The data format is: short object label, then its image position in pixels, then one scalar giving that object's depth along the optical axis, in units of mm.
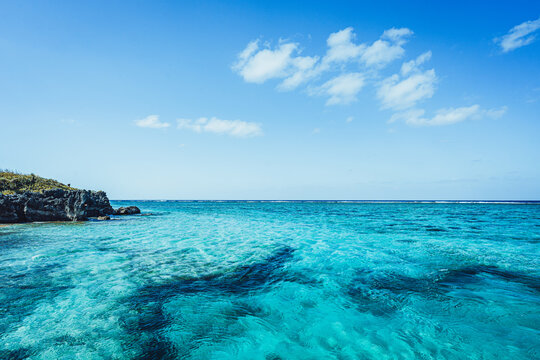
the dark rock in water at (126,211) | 37594
